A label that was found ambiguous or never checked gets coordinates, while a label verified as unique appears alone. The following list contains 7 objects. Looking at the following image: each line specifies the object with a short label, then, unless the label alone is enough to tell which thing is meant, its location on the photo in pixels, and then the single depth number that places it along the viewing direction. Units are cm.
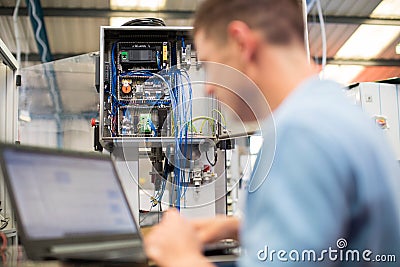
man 60
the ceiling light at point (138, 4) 665
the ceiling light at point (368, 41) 774
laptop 72
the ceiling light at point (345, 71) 930
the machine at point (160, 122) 268
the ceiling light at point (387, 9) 695
